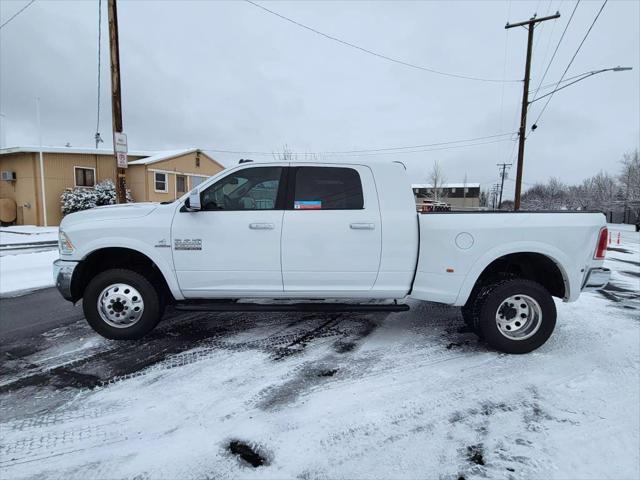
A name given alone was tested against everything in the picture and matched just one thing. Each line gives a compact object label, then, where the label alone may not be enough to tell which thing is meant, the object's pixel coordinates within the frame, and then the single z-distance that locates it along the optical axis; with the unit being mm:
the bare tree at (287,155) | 30762
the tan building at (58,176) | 20875
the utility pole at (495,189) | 92888
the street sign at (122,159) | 8812
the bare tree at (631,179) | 51609
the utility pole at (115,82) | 8984
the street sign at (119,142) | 8797
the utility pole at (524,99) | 18647
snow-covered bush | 20406
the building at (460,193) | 81438
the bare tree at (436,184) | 61784
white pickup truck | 3918
